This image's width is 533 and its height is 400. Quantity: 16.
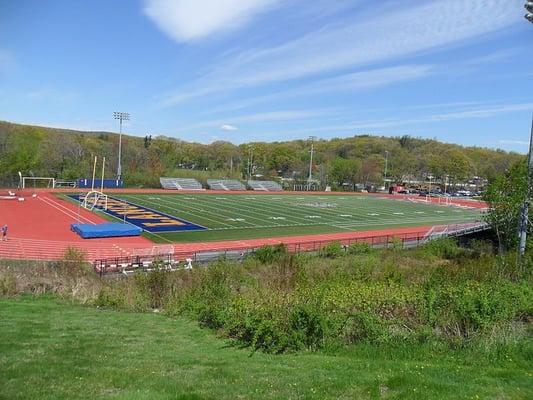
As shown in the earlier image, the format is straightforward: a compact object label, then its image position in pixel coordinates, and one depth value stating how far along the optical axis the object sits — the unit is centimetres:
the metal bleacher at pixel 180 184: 9175
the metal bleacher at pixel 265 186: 10131
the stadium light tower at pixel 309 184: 11081
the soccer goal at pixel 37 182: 7900
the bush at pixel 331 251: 3262
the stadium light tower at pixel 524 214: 2181
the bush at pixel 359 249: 3362
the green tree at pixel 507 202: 2603
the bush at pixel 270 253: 2745
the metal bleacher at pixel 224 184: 9719
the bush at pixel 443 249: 3491
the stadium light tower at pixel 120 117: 8781
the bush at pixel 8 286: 1580
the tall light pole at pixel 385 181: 13200
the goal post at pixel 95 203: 5328
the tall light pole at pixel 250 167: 12639
